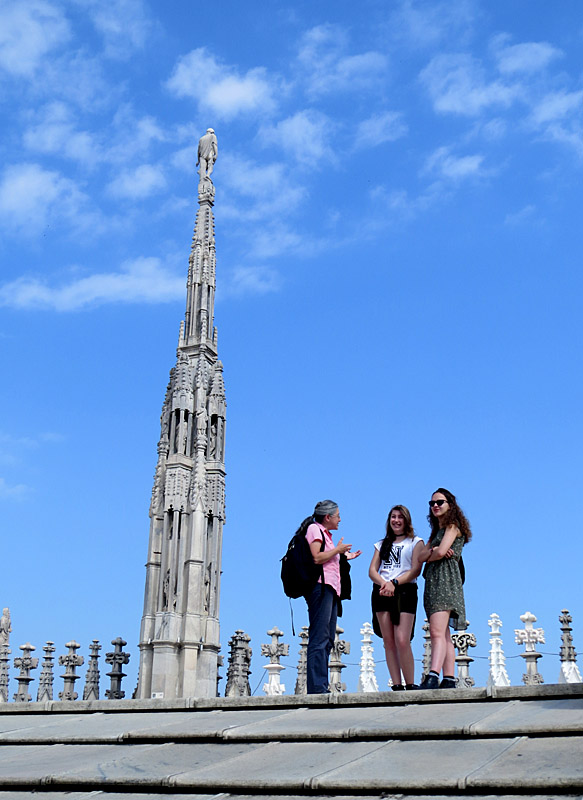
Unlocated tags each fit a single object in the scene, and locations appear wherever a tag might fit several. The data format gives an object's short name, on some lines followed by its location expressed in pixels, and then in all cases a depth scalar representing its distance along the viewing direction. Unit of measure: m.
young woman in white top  8.18
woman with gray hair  8.34
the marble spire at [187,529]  23.23
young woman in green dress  7.70
